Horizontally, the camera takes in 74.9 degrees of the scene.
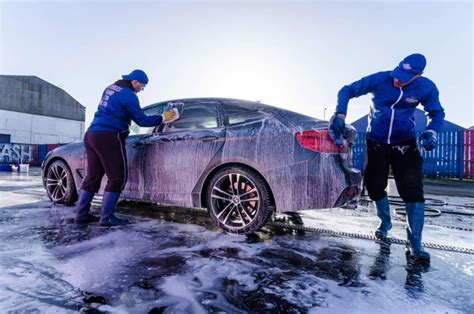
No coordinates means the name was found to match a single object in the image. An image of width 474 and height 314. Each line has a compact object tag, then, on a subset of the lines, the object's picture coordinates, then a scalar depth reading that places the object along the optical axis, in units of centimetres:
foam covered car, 278
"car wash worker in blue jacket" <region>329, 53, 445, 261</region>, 263
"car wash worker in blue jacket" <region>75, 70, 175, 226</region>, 337
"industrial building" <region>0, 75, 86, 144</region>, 3359
